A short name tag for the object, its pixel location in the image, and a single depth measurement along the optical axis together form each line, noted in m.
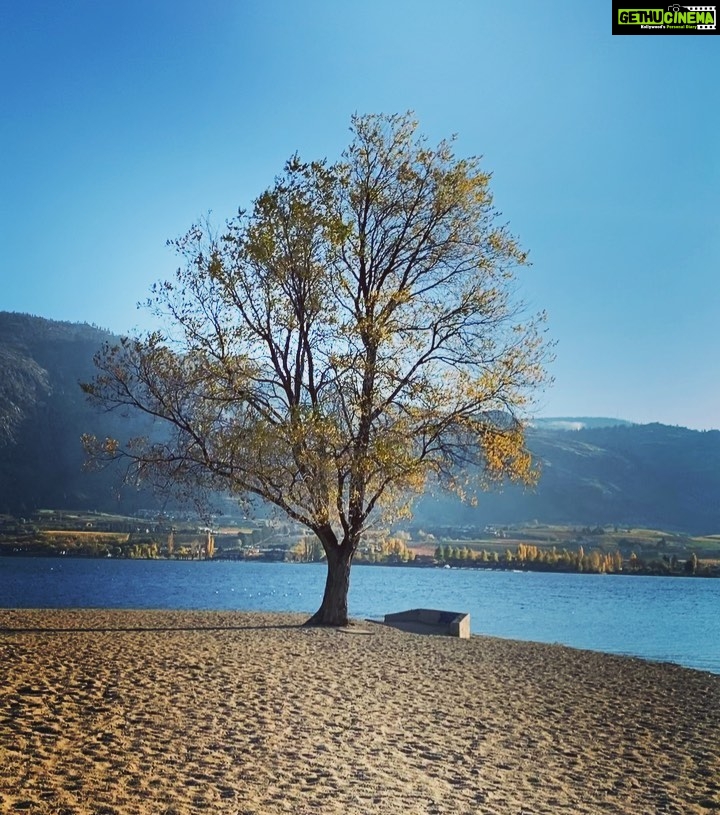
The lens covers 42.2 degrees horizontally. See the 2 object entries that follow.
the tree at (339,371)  28.12
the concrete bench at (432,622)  33.25
